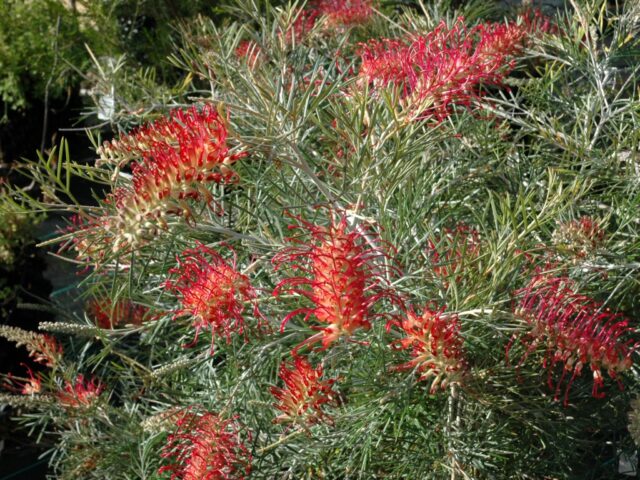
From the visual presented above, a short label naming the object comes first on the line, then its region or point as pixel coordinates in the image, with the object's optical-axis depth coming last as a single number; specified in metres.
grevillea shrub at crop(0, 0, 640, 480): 0.75
